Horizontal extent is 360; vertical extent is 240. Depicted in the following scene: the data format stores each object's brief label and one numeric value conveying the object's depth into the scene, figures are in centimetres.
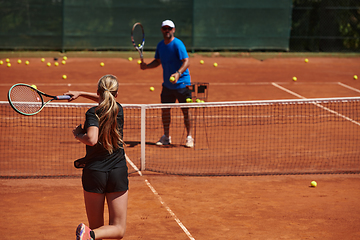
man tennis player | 1616
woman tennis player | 747
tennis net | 1497
